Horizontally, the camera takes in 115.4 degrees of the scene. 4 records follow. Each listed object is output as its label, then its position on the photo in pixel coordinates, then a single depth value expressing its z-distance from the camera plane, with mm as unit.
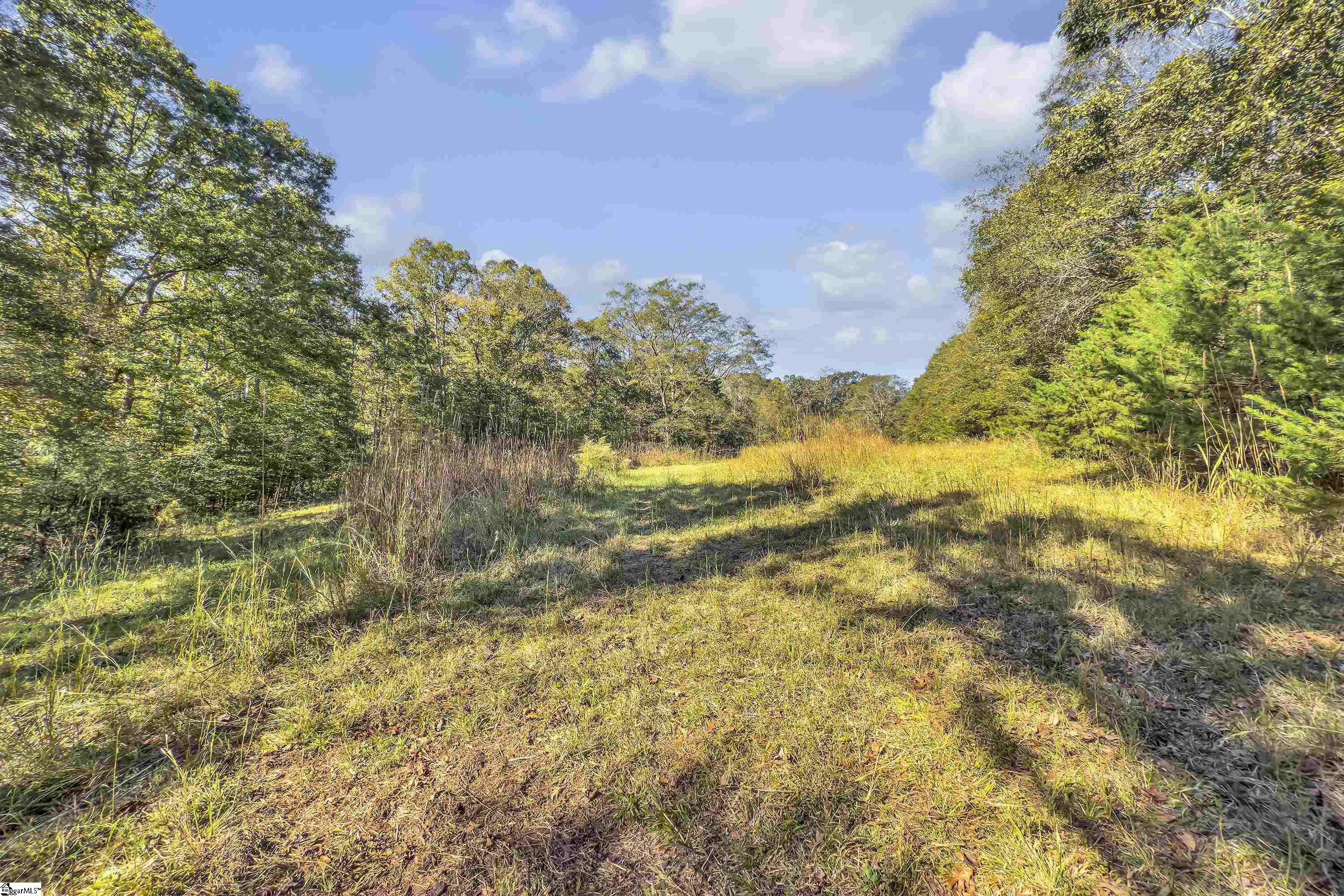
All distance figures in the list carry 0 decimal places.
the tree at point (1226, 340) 3018
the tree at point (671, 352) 23000
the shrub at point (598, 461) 10375
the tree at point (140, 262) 4324
